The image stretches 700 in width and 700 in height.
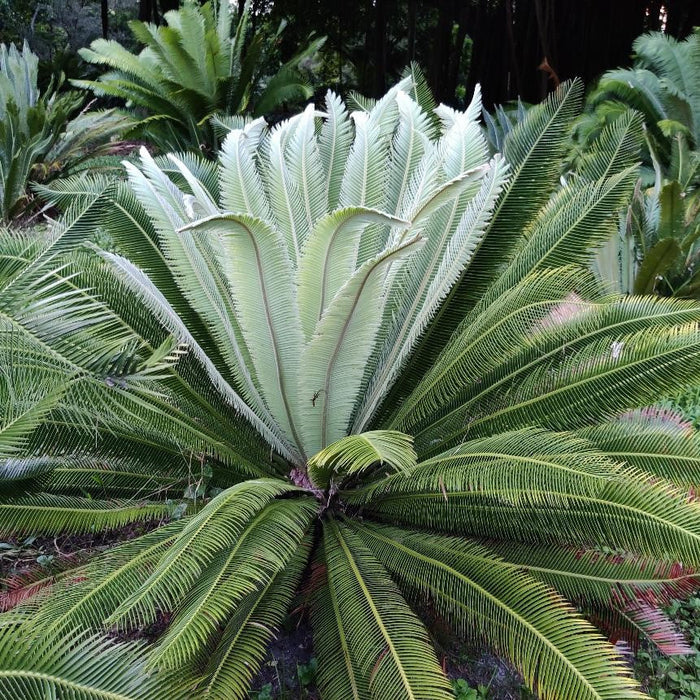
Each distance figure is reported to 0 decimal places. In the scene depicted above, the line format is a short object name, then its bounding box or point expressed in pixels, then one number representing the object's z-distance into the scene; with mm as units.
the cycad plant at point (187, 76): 7164
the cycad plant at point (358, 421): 1447
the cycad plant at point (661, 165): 3785
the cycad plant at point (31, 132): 6102
